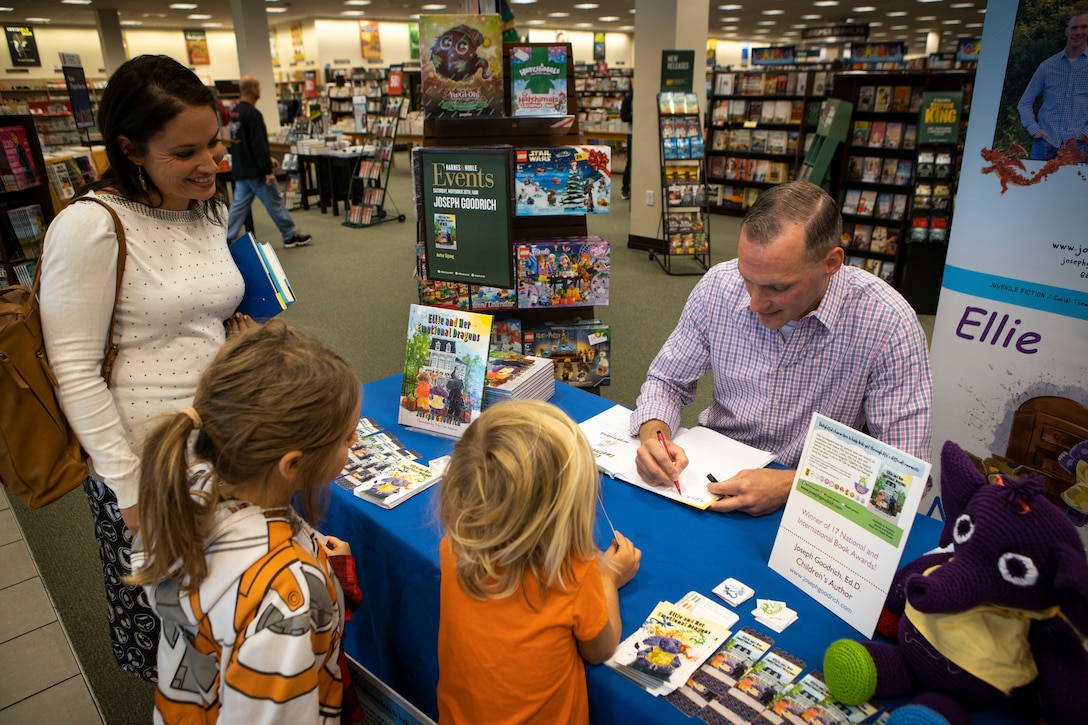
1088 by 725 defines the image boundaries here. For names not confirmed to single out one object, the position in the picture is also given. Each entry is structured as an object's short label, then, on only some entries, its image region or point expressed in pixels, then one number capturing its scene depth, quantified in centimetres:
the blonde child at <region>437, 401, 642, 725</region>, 98
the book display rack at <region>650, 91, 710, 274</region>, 646
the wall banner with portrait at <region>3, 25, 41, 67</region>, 1705
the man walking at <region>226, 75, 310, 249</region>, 710
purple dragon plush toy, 79
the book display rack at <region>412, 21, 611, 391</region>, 243
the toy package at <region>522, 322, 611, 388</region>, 308
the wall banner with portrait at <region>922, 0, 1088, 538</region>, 215
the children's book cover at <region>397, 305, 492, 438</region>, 180
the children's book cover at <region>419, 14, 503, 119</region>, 255
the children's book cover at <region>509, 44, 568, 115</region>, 277
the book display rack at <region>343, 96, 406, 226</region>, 870
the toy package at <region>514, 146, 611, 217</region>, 270
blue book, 170
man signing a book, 153
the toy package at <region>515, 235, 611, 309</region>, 285
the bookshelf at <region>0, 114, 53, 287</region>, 443
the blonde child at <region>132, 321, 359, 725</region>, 96
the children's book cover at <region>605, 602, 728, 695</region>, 104
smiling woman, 129
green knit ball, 95
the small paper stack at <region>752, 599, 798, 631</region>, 114
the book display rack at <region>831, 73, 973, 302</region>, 558
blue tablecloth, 111
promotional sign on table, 105
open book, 155
